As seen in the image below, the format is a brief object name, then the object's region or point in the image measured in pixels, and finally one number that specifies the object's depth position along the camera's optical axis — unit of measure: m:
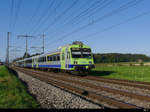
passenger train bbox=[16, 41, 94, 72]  17.91
